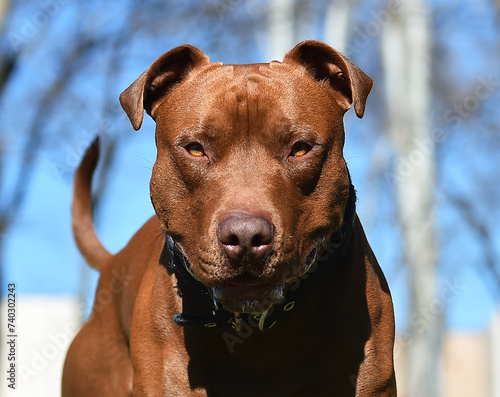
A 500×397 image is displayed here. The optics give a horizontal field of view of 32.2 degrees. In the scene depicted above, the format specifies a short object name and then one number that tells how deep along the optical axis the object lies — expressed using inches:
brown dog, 136.5
